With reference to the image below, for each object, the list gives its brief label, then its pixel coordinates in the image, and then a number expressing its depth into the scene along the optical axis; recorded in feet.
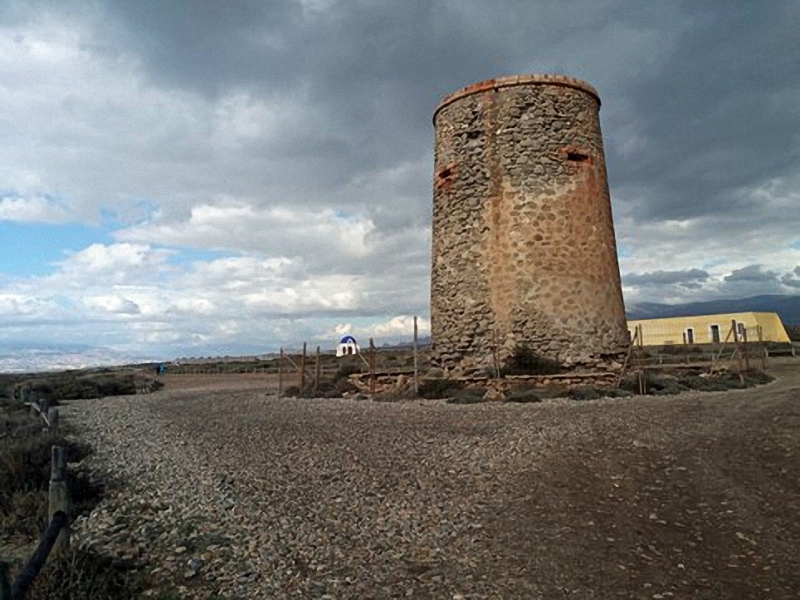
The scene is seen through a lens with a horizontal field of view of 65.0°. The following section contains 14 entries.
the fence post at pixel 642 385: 50.29
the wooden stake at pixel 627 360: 54.39
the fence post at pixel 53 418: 47.32
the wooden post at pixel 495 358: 55.92
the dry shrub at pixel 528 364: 55.11
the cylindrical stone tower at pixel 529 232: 56.39
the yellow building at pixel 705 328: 143.84
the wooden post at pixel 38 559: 10.47
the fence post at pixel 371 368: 63.21
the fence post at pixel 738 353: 62.00
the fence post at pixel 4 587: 10.27
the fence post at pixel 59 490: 17.07
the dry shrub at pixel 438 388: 54.39
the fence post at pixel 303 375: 71.21
